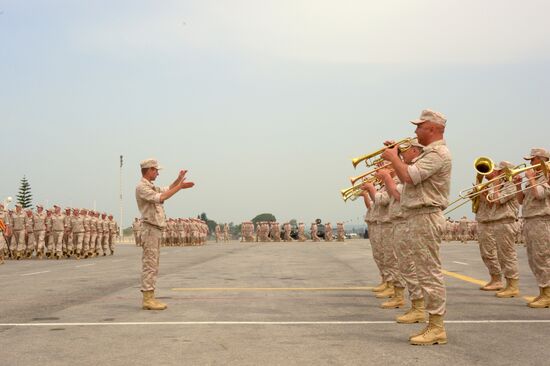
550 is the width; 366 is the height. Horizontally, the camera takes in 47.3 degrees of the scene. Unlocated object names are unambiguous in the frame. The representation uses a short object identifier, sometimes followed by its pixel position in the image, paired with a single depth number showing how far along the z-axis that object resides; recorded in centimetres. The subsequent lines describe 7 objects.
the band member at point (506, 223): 1109
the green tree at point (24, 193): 12315
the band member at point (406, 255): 802
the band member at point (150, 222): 975
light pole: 7389
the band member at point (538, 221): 988
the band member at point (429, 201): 682
